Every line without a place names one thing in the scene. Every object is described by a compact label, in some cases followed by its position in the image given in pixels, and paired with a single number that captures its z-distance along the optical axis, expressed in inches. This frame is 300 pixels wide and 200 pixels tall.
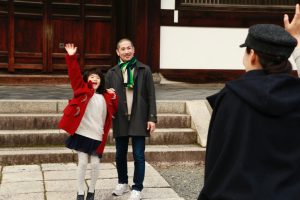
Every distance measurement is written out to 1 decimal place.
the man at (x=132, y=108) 204.2
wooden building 419.5
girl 189.5
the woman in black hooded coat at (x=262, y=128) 79.3
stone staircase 265.6
